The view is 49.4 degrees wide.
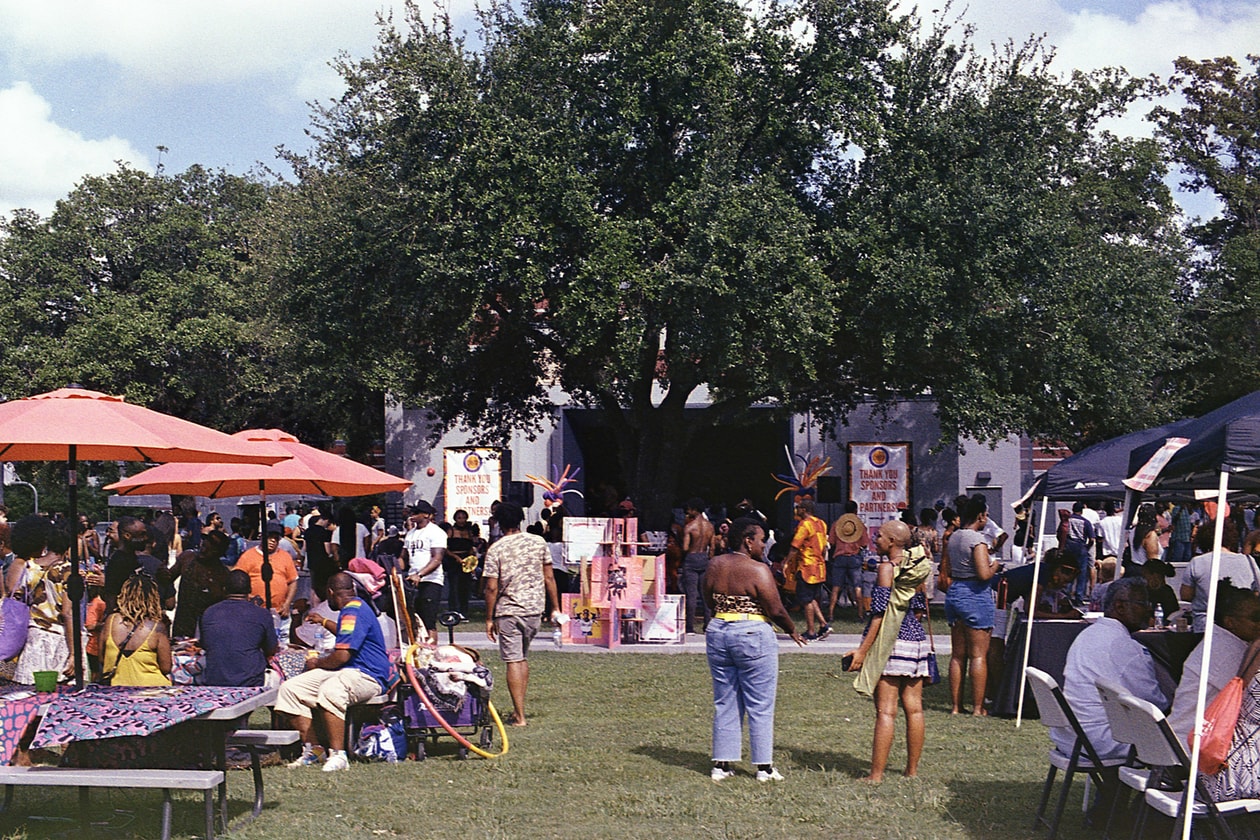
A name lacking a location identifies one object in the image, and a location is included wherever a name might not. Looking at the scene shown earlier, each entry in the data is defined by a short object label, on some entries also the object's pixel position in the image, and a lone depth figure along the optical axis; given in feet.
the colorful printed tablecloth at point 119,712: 21.81
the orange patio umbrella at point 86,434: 25.02
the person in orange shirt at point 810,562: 57.16
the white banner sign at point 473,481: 110.32
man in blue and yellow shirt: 29.81
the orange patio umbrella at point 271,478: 38.96
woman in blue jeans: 27.76
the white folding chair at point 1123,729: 20.66
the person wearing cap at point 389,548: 61.05
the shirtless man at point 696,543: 55.62
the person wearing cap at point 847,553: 59.98
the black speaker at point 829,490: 105.70
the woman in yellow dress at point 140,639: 26.48
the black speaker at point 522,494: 100.83
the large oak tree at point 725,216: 61.62
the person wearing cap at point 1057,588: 35.35
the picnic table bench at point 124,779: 21.74
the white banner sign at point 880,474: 106.11
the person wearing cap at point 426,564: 51.65
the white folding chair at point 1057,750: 22.58
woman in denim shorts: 35.91
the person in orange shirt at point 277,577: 45.11
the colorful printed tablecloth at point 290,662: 33.73
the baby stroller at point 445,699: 31.45
